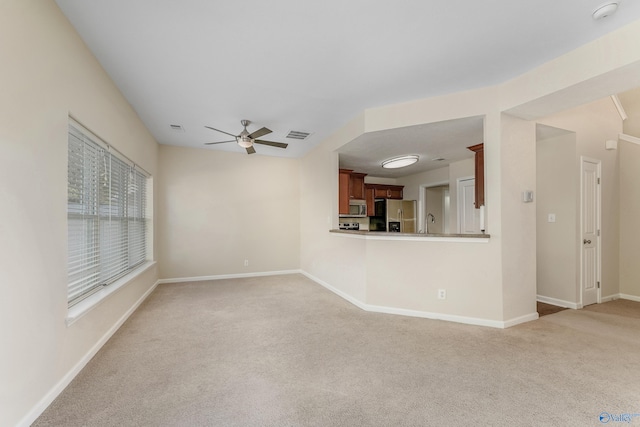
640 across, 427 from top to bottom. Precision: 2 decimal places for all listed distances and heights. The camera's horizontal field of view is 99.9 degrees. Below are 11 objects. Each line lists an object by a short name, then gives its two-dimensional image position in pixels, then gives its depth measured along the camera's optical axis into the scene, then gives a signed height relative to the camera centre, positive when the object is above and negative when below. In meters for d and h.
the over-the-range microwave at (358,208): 6.20 +0.15
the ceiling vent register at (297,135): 4.58 +1.41
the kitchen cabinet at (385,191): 7.07 +0.64
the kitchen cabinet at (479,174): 3.71 +0.58
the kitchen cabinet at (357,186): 6.19 +0.67
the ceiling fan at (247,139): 3.94 +1.12
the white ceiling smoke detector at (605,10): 1.90 +1.47
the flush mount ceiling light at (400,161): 5.09 +1.04
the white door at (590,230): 3.82 -0.24
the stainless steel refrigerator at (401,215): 7.11 -0.01
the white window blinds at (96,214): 2.29 +0.02
